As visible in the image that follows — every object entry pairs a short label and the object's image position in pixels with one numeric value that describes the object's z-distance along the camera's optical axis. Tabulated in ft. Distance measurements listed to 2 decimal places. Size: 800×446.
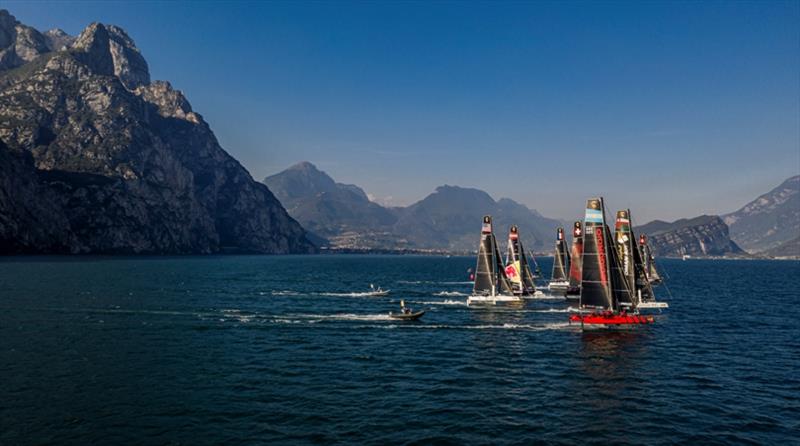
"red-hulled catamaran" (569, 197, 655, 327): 222.69
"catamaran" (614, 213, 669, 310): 295.07
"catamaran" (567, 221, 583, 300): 348.59
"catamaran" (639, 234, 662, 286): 424.62
